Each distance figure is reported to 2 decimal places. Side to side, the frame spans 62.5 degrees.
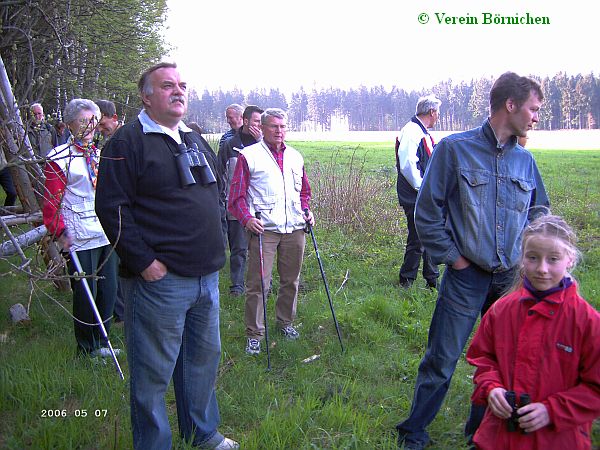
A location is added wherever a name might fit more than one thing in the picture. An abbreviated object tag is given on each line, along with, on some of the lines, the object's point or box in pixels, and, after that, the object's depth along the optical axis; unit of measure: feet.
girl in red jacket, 7.00
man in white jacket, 19.83
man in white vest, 15.06
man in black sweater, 8.45
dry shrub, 30.01
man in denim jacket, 9.30
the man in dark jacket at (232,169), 20.43
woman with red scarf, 13.14
